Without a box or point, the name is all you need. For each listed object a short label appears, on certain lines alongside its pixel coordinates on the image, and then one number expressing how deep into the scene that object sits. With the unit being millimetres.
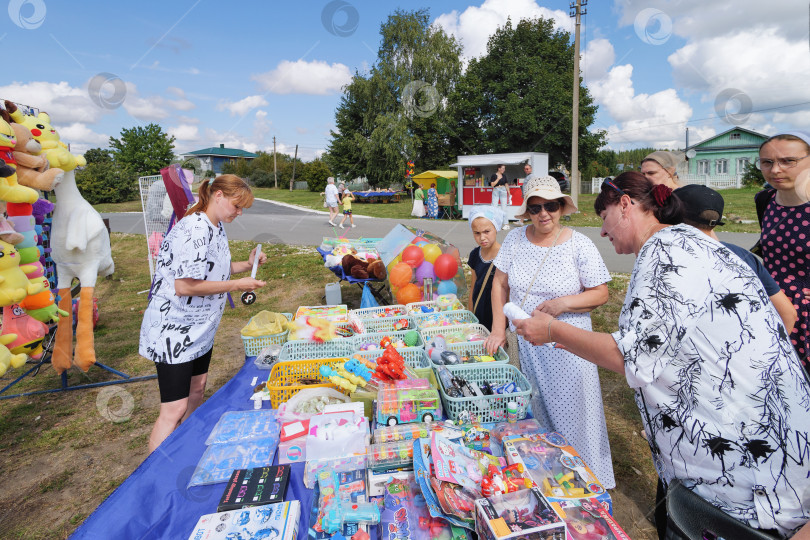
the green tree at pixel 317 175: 37781
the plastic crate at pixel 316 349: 2506
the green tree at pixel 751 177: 25375
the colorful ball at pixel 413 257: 4234
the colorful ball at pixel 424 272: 4184
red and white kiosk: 14914
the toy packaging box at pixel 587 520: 1204
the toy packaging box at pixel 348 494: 1326
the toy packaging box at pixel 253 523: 1264
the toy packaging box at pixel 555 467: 1364
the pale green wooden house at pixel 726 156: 28734
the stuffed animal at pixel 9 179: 2219
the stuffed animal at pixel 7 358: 2139
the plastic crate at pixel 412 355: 2402
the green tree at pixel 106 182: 27438
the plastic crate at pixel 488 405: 1853
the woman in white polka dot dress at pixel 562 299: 2309
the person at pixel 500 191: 12039
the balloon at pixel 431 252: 4293
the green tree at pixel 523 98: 24188
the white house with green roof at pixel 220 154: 54000
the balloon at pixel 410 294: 4148
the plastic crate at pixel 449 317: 3033
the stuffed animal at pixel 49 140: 2881
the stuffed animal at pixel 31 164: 2529
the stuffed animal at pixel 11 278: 2182
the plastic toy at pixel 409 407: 1802
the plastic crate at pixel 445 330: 2754
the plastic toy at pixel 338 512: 1327
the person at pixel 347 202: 13781
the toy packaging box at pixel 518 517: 1119
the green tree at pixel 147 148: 26438
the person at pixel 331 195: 13992
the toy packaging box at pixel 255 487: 1413
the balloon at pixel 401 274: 4188
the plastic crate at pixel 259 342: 2902
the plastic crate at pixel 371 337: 2632
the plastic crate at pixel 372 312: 3290
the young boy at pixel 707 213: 1792
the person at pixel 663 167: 2316
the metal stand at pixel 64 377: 4324
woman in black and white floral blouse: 1147
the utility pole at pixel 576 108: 13177
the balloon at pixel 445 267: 4156
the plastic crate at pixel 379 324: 3019
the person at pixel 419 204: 17203
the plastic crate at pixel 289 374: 2148
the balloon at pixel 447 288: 4133
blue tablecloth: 1450
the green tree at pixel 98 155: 32938
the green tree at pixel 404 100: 27250
